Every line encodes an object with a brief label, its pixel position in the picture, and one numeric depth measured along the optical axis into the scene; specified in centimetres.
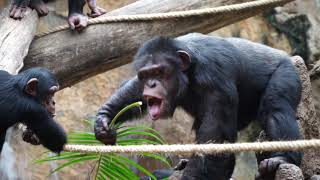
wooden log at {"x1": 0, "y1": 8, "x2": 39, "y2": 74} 1021
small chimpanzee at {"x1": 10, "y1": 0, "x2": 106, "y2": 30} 1139
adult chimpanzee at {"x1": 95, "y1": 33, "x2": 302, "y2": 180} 965
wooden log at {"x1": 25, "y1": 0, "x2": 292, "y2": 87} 1121
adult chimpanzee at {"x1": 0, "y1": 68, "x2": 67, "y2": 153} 940
